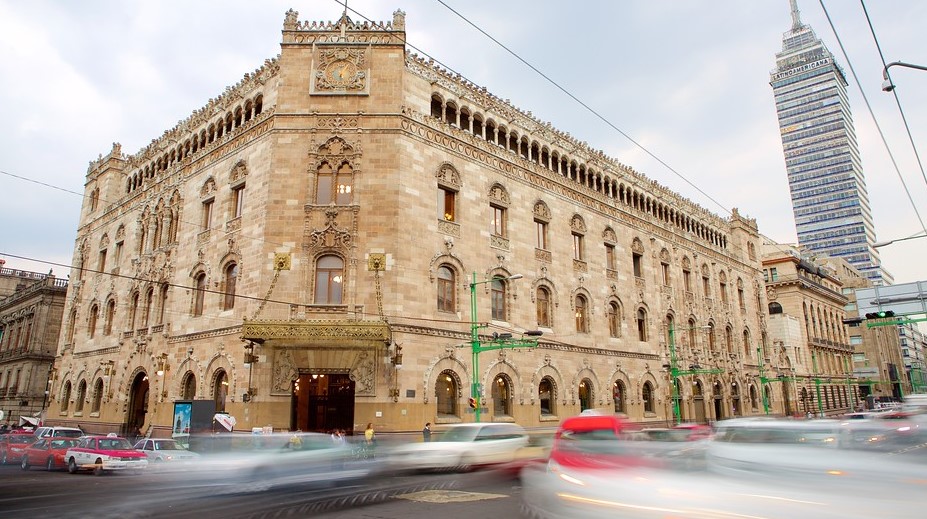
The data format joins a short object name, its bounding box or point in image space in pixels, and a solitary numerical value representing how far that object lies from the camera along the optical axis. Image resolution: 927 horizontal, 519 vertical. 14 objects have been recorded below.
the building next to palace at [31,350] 51.19
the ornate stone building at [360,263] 24.69
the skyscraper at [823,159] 145.38
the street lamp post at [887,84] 14.59
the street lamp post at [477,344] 24.93
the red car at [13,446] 23.77
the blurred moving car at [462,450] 17.50
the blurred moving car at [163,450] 20.67
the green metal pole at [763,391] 49.94
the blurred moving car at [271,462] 13.12
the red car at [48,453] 21.20
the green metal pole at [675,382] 38.66
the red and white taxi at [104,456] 19.66
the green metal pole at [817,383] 56.58
